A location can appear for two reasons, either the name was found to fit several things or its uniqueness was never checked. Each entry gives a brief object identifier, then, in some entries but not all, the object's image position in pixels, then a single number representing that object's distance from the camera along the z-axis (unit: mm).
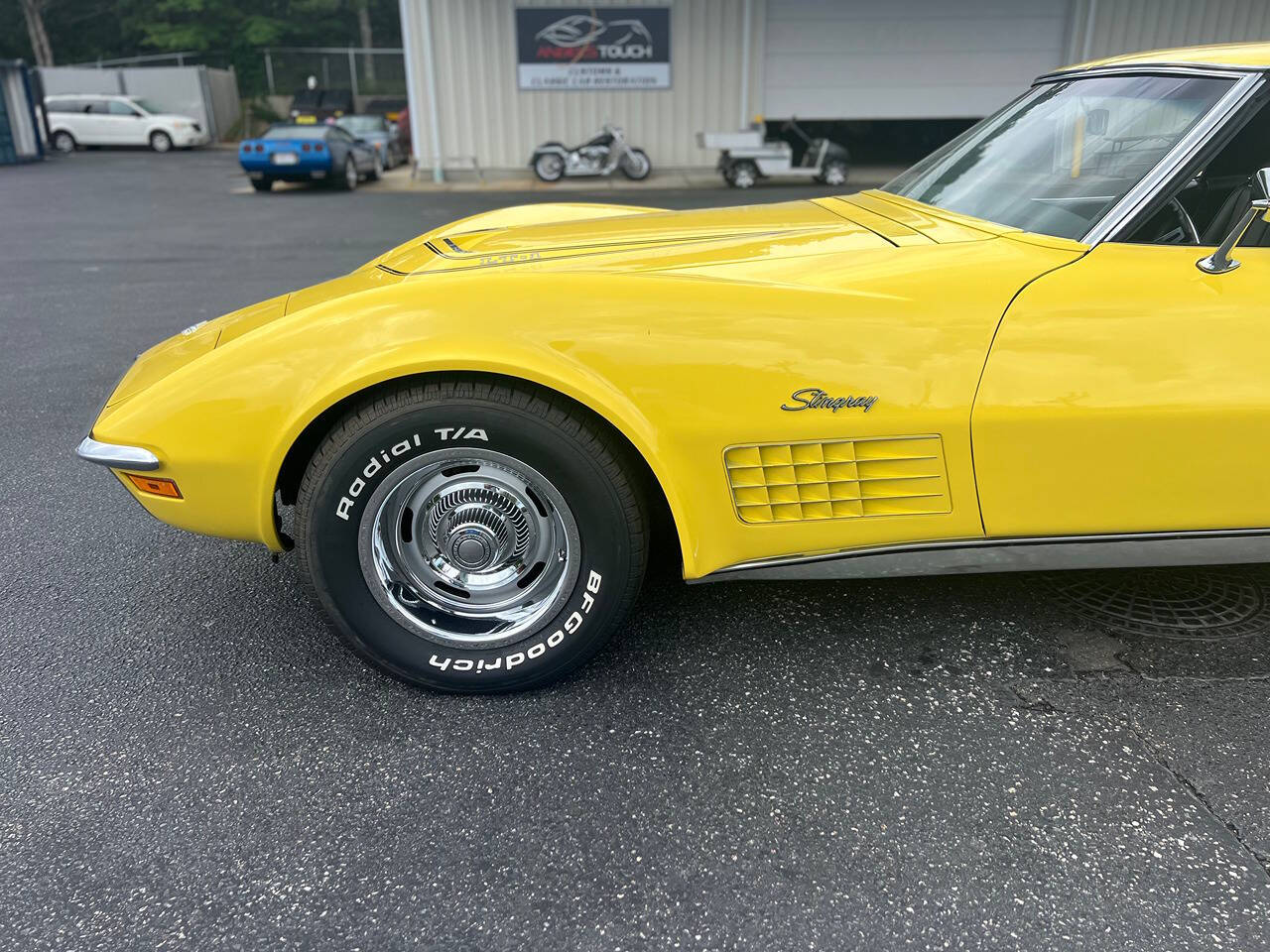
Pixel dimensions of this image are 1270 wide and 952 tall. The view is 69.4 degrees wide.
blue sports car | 15945
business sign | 16734
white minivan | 25312
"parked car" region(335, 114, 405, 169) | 20875
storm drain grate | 2604
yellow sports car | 2053
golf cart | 15938
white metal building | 16781
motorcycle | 16812
